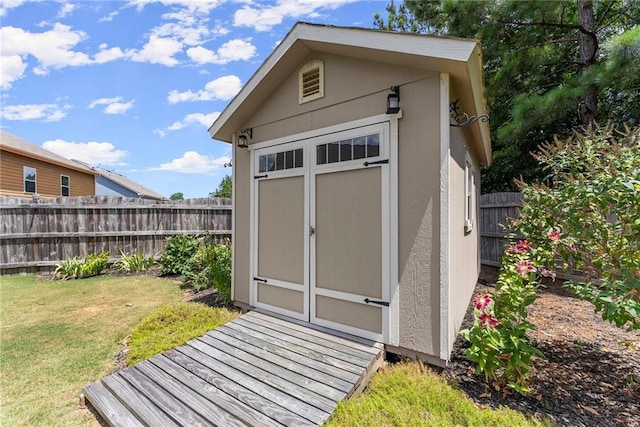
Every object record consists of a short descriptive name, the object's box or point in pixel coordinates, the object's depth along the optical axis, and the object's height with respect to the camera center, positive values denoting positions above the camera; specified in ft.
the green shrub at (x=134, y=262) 24.47 -4.16
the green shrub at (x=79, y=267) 22.86 -4.27
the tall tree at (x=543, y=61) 19.94 +12.51
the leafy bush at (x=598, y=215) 7.19 -0.06
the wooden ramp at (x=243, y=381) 7.19 -4.86
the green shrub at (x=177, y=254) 23.15 -3.24
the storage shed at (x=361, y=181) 9.03 +1.21
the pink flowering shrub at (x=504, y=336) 7.72 -3.34
